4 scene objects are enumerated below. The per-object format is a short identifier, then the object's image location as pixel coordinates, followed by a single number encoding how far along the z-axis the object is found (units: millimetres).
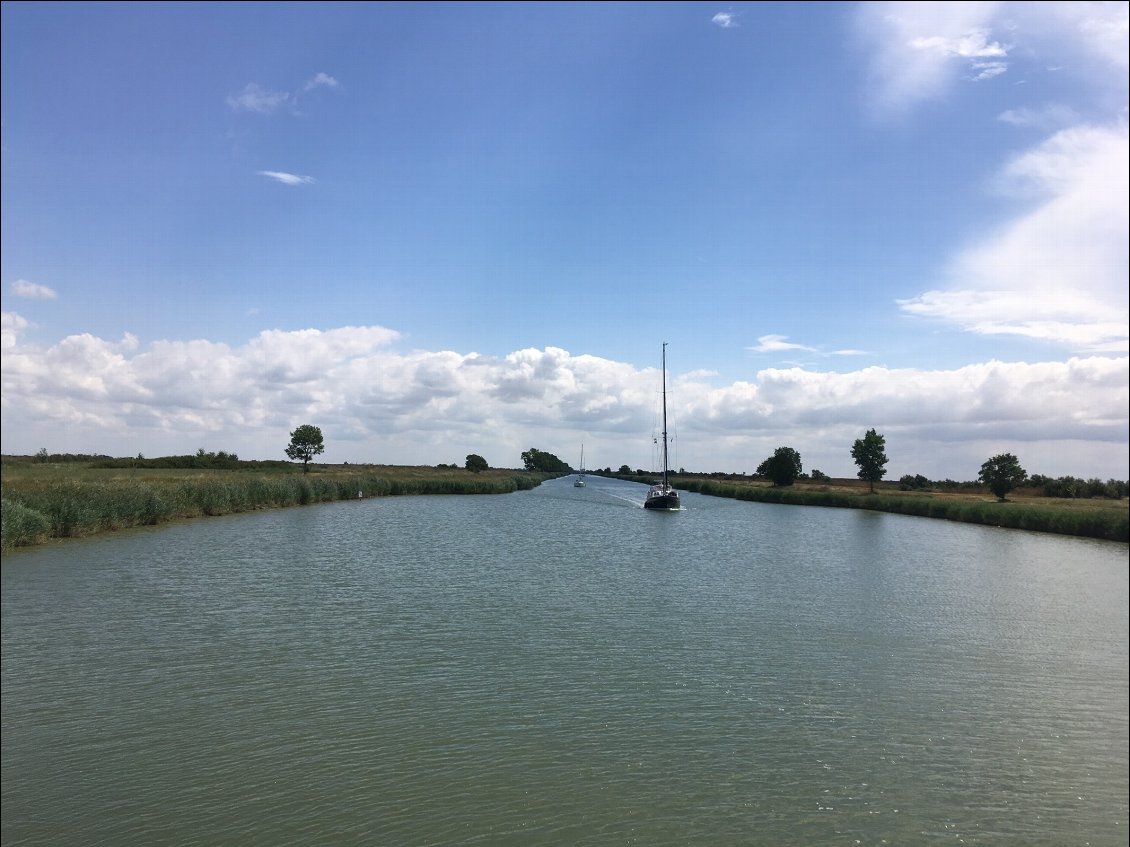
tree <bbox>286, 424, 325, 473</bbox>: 89875
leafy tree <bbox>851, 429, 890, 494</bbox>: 97500
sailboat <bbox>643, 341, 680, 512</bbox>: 72625
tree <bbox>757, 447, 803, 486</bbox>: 116306
